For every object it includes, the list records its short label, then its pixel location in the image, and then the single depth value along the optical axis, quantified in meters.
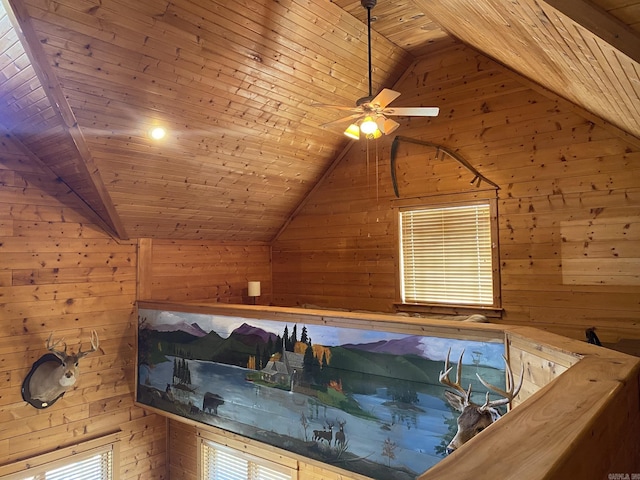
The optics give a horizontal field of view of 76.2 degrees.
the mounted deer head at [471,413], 2.24
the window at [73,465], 4.30
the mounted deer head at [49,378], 4.25
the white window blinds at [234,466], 4.92
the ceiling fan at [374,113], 3.24
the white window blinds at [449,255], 4.69
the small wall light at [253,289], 6.12
